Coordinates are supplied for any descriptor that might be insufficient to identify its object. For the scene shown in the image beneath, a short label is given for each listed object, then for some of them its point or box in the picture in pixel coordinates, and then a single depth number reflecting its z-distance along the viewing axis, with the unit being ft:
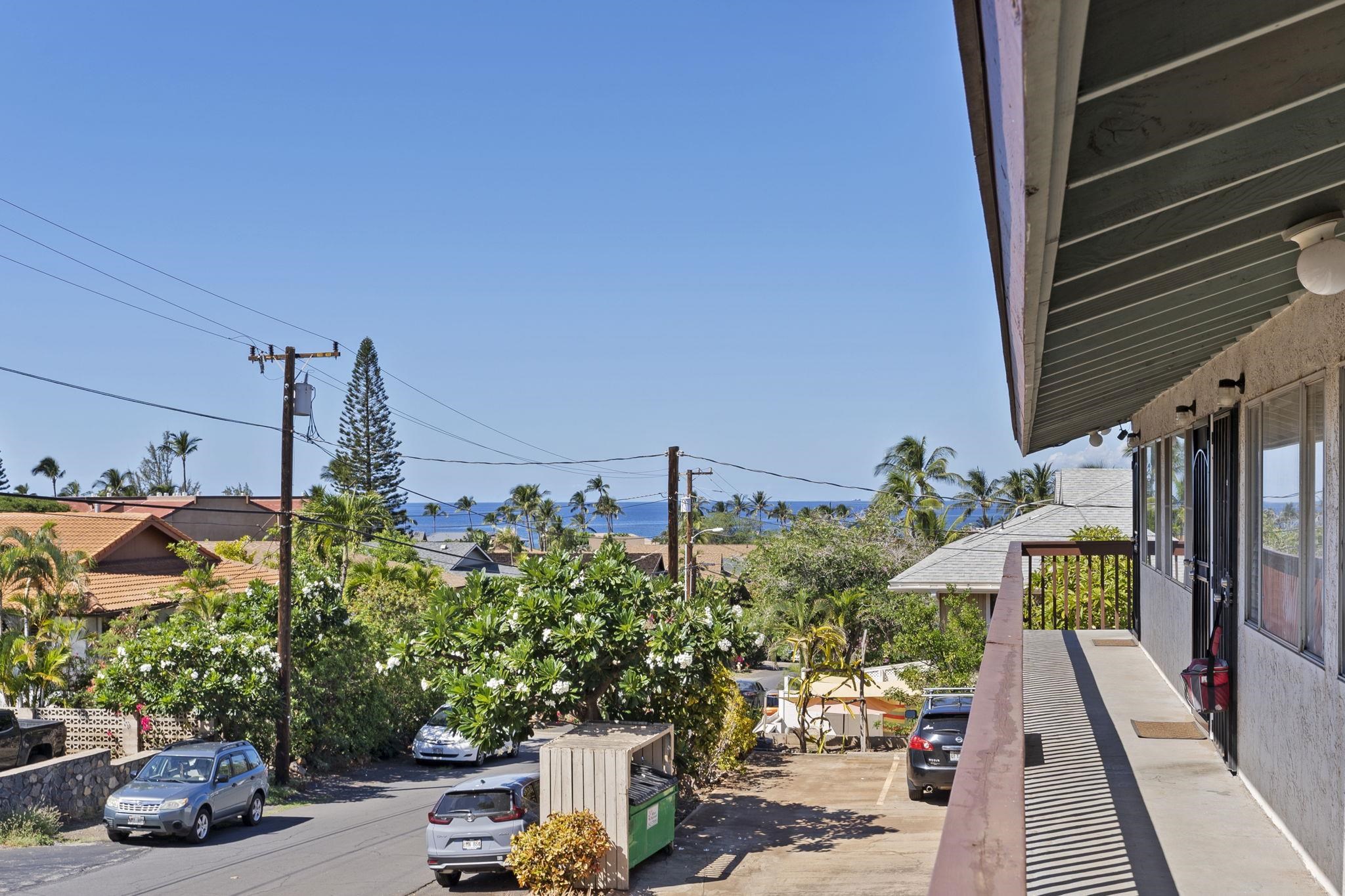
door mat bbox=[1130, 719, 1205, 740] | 24.78
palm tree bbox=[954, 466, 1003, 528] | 221.48
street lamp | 120.06
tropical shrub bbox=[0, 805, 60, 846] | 58.54
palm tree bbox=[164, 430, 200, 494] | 344.69
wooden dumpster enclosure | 49.08
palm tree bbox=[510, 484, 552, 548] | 384.47
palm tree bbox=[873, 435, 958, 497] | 198.08
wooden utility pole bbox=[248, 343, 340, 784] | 77.61
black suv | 54.80
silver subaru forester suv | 59.00
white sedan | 91.76
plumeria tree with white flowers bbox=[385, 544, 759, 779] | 54.03
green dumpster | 50.65
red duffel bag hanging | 21.58
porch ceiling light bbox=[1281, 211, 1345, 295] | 11.55
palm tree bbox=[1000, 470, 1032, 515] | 249.14
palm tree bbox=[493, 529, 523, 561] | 289.21
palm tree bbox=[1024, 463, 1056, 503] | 236.36
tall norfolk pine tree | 217.36
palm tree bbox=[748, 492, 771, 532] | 570.87
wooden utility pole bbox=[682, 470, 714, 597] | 119.24
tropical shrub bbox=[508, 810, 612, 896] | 47.21
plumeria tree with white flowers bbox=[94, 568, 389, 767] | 75.20
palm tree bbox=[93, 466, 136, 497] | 303.03
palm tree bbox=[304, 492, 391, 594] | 116.88
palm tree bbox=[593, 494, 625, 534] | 504.84
